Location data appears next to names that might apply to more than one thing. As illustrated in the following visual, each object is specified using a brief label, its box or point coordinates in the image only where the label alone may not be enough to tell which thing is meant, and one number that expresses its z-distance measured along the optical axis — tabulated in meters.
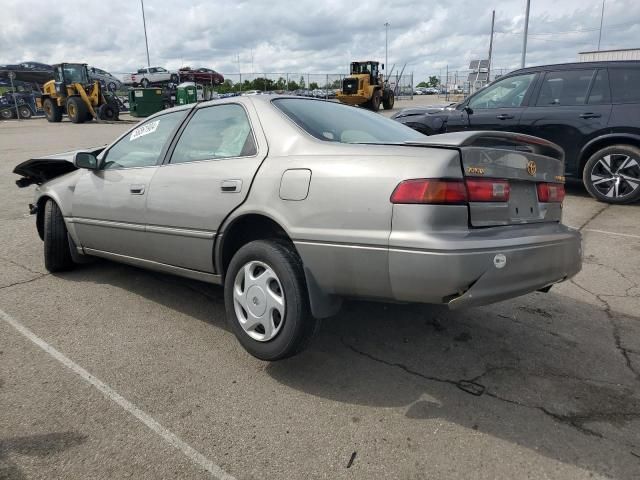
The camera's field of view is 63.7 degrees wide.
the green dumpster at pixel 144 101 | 26.56
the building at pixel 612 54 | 34.90
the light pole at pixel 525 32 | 25.59
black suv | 7.00
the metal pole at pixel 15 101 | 29.45
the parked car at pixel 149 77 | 40.22
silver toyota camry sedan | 2.39
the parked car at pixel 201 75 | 44.24
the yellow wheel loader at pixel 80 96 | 24.70
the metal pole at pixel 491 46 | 39.78
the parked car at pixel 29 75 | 37.15
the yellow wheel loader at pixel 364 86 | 27.20
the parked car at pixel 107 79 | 39.10
